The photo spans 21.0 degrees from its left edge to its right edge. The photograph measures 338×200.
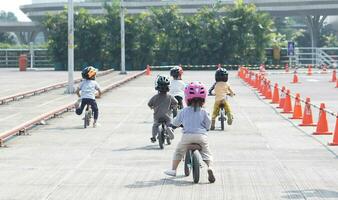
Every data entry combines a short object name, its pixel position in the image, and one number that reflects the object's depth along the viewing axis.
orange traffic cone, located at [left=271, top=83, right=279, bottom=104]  34.34
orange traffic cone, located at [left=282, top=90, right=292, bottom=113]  29.22
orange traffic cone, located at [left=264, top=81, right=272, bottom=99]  37.38
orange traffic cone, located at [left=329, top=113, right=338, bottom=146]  18.88
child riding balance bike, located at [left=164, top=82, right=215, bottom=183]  13.51
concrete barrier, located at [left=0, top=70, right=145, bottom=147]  19.43
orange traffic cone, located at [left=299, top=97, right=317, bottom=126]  23.97
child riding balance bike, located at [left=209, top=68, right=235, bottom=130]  22.56
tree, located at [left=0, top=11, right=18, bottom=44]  145.15
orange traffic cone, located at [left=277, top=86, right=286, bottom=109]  30.78
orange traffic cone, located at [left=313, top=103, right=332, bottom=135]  21.56
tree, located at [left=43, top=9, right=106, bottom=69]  82.75
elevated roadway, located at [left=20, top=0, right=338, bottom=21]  116.69
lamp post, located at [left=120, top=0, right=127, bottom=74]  65.08
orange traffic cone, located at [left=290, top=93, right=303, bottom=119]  26.56
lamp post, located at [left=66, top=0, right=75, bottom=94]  39.72
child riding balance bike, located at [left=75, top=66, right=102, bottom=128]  23.11
